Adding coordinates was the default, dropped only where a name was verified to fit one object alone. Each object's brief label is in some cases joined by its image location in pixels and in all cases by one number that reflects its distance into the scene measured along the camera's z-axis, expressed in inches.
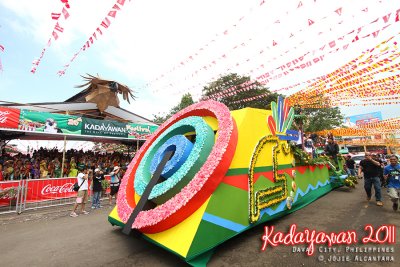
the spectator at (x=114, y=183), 368.8
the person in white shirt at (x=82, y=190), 301.2
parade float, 140.7
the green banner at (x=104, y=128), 499.8
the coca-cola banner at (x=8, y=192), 320.5
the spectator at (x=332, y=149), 407.2
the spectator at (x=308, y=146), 319.2
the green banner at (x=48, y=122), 419.8
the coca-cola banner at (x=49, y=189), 343.9
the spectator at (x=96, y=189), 335.3
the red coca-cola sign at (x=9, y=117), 390.9
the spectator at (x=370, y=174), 281.4
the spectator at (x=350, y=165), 462.0
